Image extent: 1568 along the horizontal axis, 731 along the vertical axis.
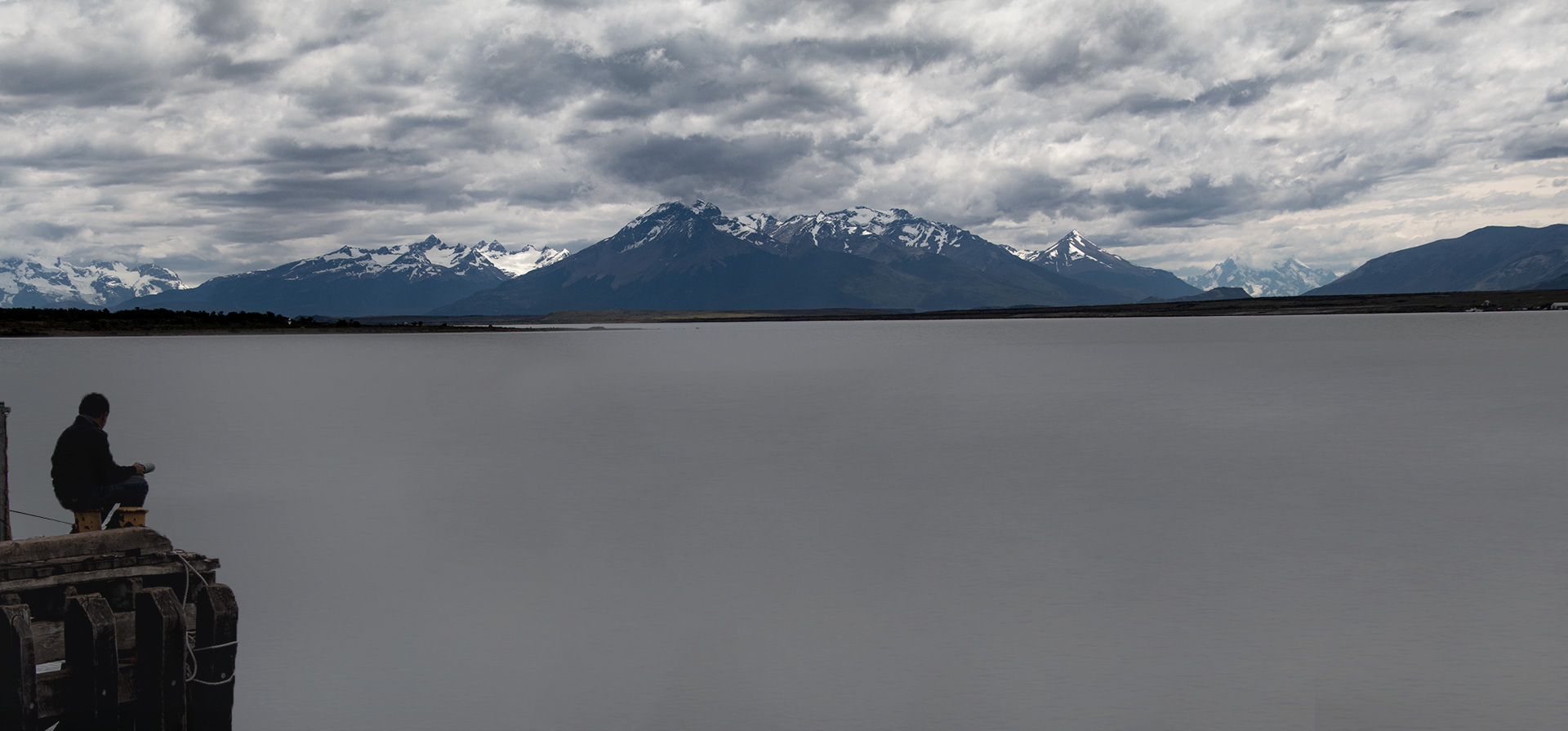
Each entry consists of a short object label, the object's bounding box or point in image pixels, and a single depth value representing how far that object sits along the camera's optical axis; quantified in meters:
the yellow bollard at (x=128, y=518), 12.91
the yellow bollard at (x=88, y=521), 13.38
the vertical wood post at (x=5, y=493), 13.18
